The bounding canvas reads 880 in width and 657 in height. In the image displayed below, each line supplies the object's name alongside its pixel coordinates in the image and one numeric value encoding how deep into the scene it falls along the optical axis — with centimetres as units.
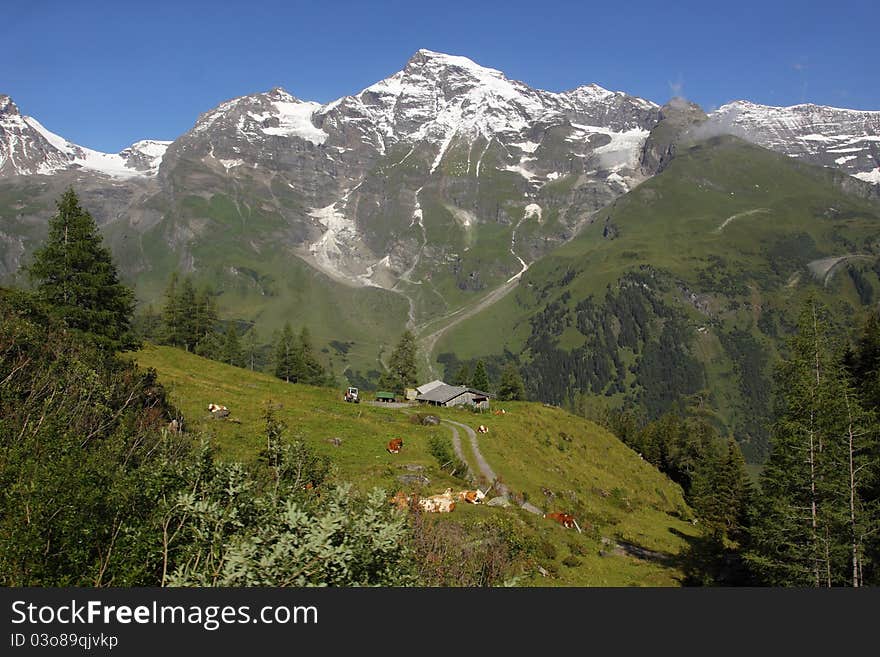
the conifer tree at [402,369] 10538
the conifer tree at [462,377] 11388
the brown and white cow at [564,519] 3981
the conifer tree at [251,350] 12975
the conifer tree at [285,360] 10412
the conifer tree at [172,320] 9244
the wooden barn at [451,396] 8262
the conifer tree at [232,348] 10310
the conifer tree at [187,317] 9394
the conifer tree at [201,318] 9562
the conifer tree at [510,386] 10979
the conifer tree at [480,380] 10744
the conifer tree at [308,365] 10600
